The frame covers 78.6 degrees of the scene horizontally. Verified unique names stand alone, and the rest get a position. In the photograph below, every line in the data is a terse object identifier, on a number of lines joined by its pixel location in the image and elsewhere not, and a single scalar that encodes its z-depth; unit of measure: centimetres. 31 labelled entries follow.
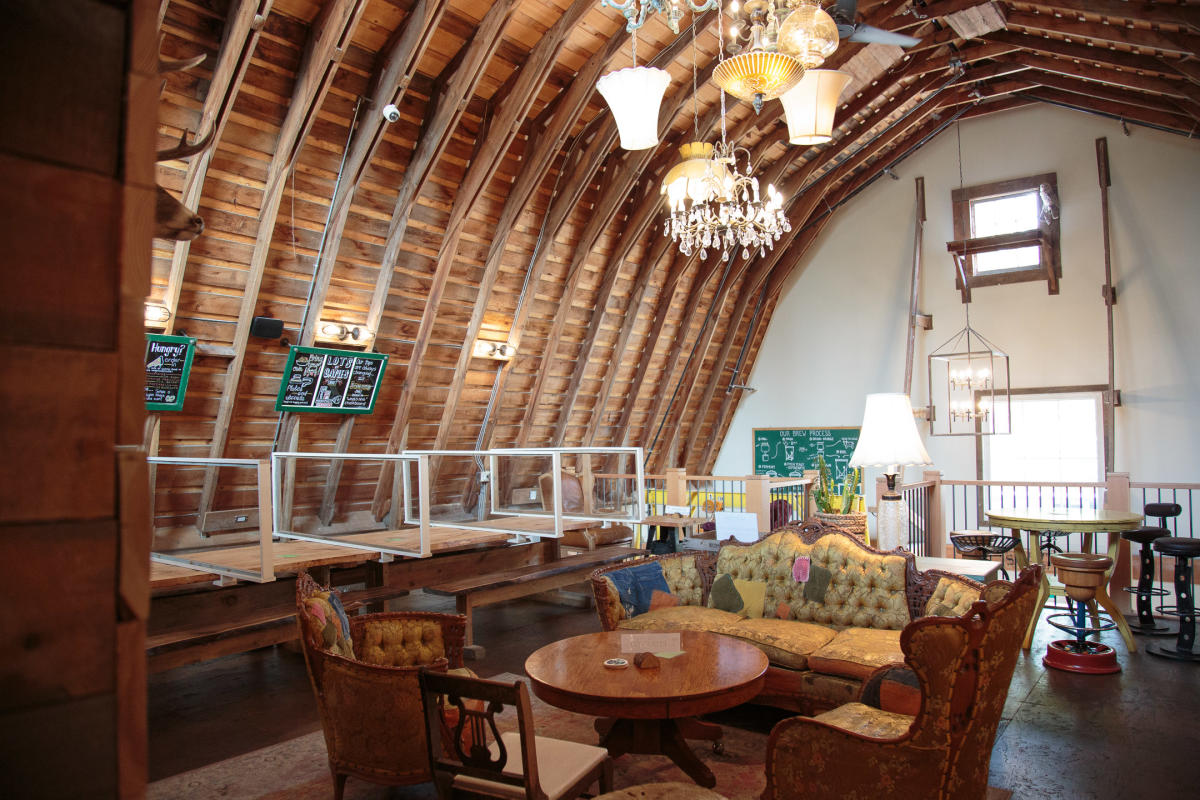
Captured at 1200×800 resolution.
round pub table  485
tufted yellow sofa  366
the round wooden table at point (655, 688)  287
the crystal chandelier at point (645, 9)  329
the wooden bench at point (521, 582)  537
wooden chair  228
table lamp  443
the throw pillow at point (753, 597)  450
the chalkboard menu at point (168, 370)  557
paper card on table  345
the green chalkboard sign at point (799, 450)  1116
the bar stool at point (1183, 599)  495
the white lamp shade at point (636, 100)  421
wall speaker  605
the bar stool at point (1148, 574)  533
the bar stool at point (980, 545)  584
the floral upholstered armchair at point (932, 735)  230
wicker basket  523
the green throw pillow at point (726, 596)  456
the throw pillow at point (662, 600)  456
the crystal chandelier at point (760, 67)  364
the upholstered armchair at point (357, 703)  282
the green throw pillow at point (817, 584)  435
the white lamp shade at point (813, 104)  414
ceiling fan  465
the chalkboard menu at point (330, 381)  646
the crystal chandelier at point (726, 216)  491
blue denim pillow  441
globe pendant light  353
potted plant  527
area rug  323
